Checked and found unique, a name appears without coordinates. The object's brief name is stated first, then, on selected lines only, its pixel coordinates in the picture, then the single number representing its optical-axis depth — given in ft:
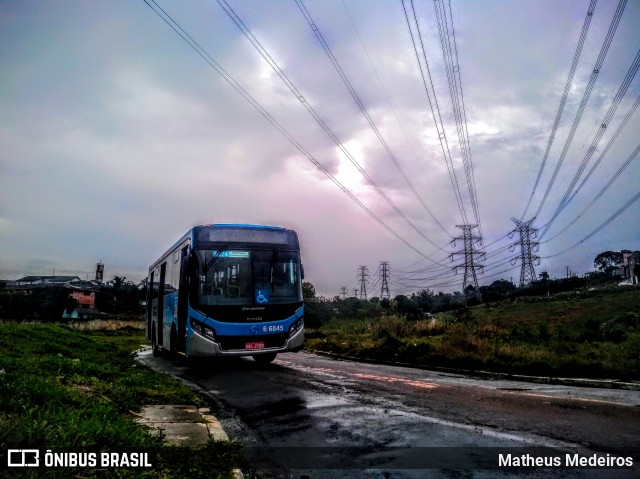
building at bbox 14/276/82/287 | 316.29
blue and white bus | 37.35
